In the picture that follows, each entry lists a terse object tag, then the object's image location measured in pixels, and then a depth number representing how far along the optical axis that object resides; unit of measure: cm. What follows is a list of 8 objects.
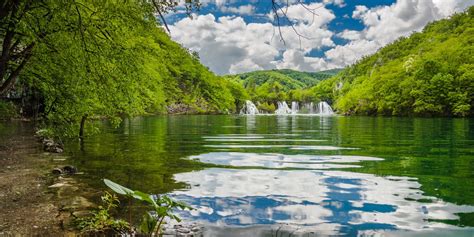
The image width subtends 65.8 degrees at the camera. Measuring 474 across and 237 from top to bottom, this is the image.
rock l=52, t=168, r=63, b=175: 1213
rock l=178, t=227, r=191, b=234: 684
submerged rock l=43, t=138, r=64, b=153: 1859
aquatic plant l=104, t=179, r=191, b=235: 515
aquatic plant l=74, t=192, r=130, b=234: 638
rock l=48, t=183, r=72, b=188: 1021
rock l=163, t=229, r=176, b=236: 666
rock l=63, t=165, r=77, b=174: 1248
